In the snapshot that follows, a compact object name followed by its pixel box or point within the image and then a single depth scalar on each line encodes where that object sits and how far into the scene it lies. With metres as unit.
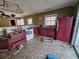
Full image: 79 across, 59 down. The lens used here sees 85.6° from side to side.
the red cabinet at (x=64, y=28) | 2.59
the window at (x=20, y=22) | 6.24
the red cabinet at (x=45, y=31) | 3.46
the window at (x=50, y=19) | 3.74
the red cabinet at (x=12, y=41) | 2.10
